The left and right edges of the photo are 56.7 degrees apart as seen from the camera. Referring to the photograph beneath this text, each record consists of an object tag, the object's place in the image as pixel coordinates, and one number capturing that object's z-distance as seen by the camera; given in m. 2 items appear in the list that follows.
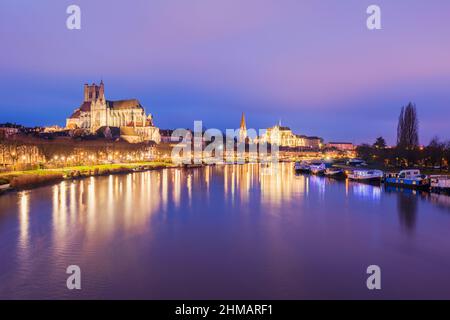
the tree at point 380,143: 70.56
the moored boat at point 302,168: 51.59
